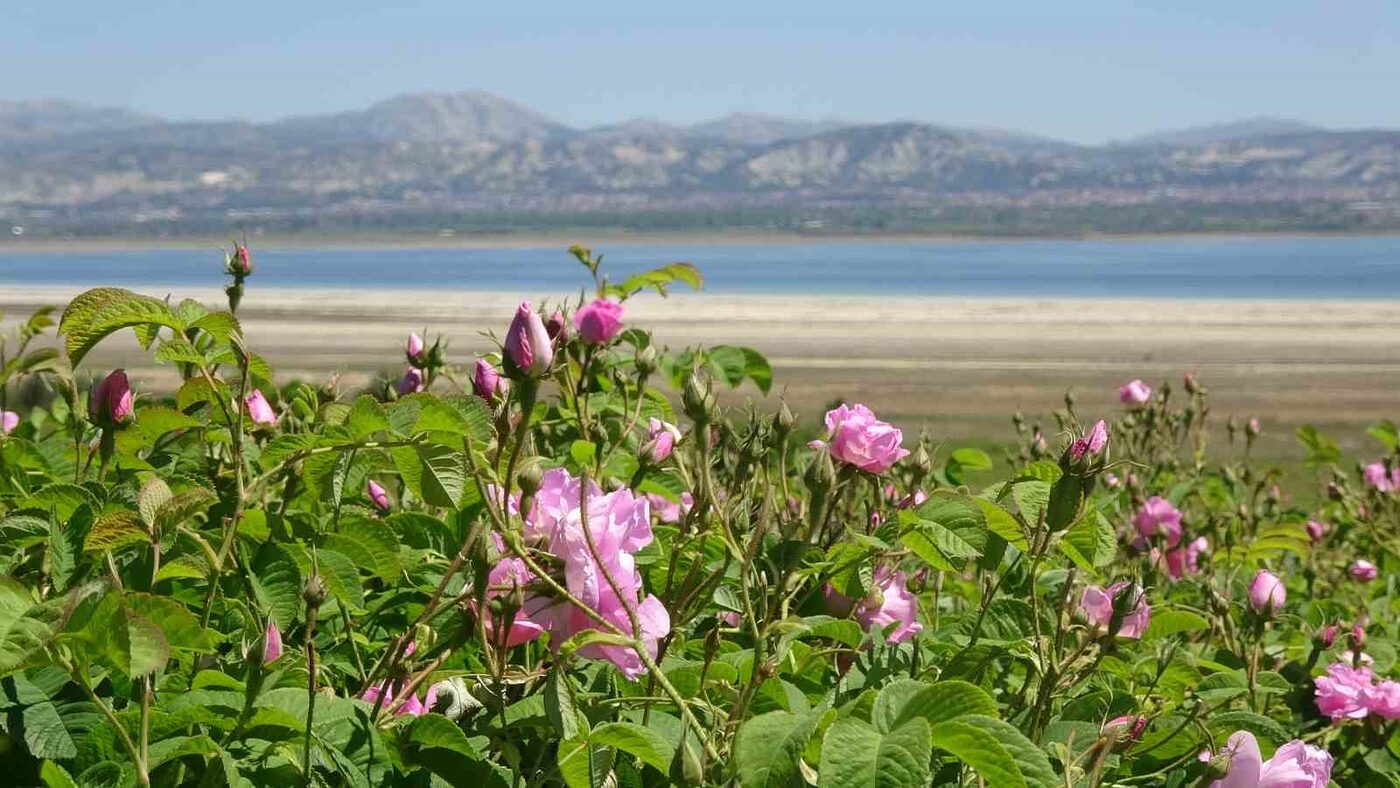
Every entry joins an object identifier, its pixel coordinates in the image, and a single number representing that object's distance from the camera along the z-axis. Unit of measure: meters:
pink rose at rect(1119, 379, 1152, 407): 3.73
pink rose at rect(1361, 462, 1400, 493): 3.53
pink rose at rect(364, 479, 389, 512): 1.96
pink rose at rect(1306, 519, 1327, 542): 3.12
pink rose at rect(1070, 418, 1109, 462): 1.19
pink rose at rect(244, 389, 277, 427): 1.77
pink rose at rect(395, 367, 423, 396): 2.13
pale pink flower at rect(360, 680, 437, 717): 1.21
